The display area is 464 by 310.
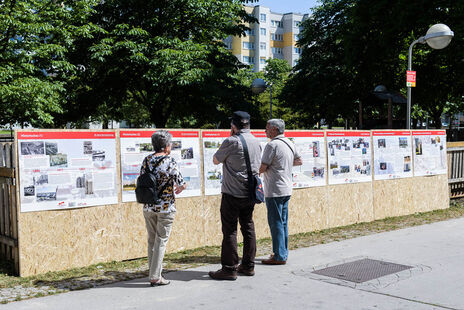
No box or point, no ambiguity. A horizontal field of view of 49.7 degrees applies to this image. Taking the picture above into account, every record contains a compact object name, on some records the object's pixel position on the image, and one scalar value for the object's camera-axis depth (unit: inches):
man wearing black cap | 215.2
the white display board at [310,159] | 321.1
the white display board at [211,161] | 280.8
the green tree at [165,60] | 896.9
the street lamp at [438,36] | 440.1
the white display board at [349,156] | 343.0
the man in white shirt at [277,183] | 238.1
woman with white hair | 201.8
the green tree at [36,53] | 735.6
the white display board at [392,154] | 374.6
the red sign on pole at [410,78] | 469.1
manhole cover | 217.3
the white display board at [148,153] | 250.4
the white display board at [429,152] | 408.8
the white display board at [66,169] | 219.9
